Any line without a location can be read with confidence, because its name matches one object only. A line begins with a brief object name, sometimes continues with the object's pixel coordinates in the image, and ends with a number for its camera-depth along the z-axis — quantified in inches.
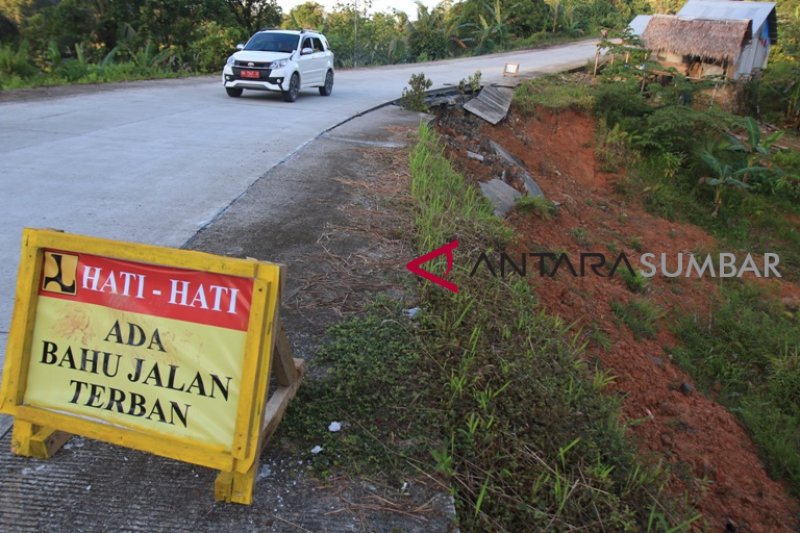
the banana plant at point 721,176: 510.6
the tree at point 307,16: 1335.0
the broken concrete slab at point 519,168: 435.7
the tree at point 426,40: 1246.3
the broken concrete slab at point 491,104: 561.3
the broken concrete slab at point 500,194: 350.0
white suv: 555.2
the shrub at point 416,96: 537.0
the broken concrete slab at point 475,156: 436.3
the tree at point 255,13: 985.5
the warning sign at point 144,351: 108.0
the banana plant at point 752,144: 527.5
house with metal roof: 754.2
